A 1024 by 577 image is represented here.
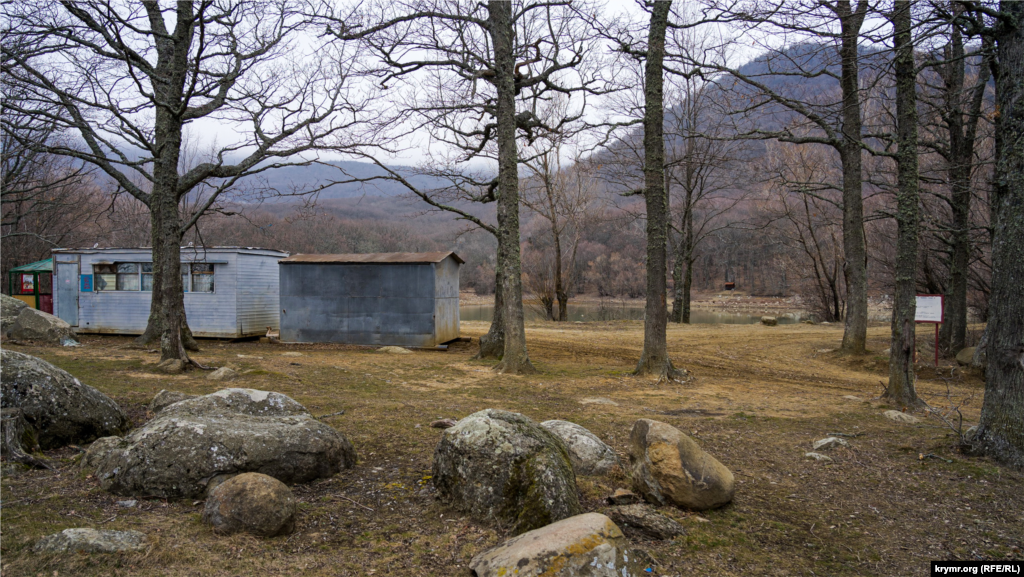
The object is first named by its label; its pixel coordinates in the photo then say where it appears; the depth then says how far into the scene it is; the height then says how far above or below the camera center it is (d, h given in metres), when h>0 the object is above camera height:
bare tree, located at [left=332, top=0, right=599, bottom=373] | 11.51 +4.36
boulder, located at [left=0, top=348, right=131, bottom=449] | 4.48 -1.06
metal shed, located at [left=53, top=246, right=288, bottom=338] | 16.95 -0.34
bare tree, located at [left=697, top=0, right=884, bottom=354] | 11.45 +3.16
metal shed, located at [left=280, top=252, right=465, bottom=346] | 15.76 -0.56
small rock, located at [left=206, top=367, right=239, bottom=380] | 9.49 -1.66
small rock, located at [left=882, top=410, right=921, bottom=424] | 6.93 -1.72
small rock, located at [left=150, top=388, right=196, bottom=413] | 6.00 -1.32
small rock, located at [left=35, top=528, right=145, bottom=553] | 2.87 -1.40
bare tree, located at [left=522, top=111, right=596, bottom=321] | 27.33 +4.03
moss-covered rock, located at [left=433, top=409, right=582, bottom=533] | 3.64 -1.33
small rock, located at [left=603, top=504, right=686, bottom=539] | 3.64 -1.62
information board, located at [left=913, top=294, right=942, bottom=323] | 11.20 -0.55
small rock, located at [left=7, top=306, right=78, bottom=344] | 13.91 -1.30
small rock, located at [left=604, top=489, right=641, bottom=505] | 4.12 -1.62
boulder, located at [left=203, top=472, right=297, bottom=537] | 3.37 -1.42
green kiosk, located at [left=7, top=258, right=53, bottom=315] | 20.64 -0.25
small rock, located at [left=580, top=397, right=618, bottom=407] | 8.33 -1.83
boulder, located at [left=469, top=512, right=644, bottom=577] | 2.84 -1.44
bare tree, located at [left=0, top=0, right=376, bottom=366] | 9.26 +3.48
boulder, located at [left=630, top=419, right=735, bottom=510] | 4.05 -1.44
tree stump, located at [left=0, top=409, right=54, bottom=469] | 4.06 -1.21
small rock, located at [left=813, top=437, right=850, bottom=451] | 5.61 -1.65
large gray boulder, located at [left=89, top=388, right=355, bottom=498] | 3.85 -1.28
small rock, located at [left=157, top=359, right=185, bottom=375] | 9.88 -1.58
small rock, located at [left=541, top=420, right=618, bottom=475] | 4.77 -1.51
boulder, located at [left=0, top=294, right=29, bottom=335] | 15.11 -0.93
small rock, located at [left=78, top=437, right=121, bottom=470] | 4.16 -1.34
